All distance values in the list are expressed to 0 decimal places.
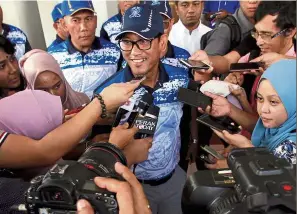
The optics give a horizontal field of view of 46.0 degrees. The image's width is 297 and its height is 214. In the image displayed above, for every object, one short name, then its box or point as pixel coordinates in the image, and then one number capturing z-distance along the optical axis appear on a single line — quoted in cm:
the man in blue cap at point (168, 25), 160
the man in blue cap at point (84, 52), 175
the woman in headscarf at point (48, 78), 141
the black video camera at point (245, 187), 58
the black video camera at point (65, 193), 65
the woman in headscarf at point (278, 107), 105
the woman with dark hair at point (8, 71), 135
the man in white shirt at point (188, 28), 222
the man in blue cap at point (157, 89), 127
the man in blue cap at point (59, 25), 212
